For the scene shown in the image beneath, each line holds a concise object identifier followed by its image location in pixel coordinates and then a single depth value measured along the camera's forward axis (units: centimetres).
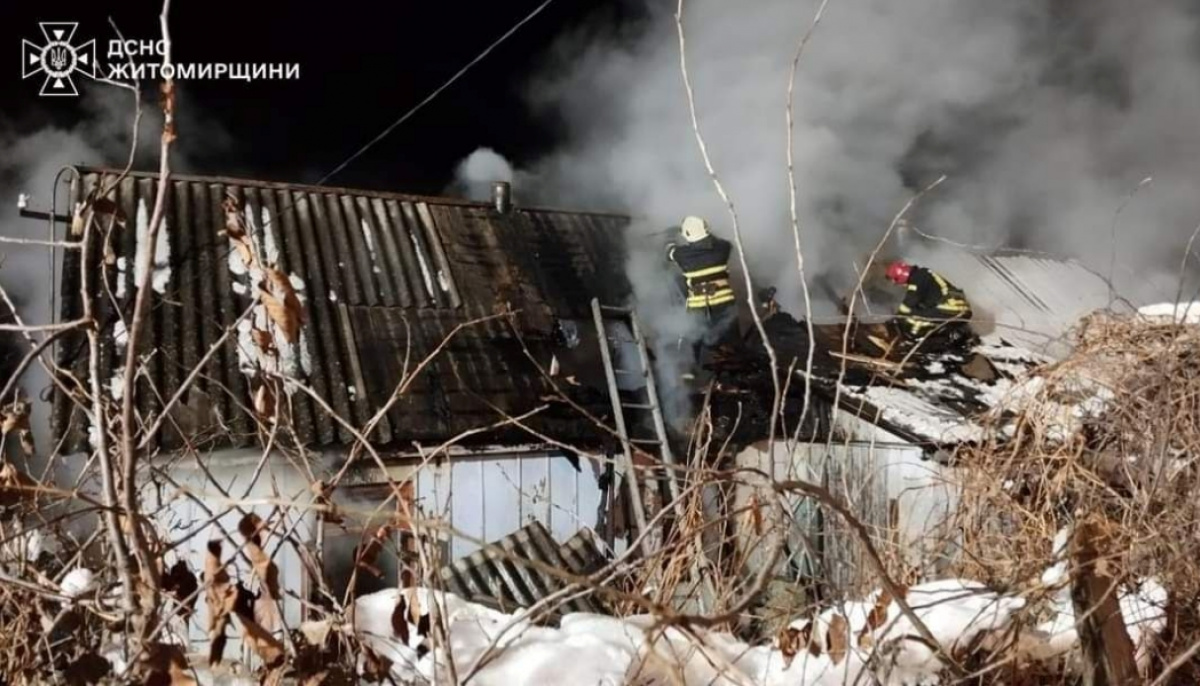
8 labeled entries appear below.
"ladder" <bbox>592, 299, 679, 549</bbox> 784
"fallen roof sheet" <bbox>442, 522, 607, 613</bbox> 635
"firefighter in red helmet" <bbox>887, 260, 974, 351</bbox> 1011
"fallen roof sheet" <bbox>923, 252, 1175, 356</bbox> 1245
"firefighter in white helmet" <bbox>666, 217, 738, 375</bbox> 934
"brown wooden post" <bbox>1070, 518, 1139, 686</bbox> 249
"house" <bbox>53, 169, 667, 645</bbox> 709
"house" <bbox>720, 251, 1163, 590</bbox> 775
